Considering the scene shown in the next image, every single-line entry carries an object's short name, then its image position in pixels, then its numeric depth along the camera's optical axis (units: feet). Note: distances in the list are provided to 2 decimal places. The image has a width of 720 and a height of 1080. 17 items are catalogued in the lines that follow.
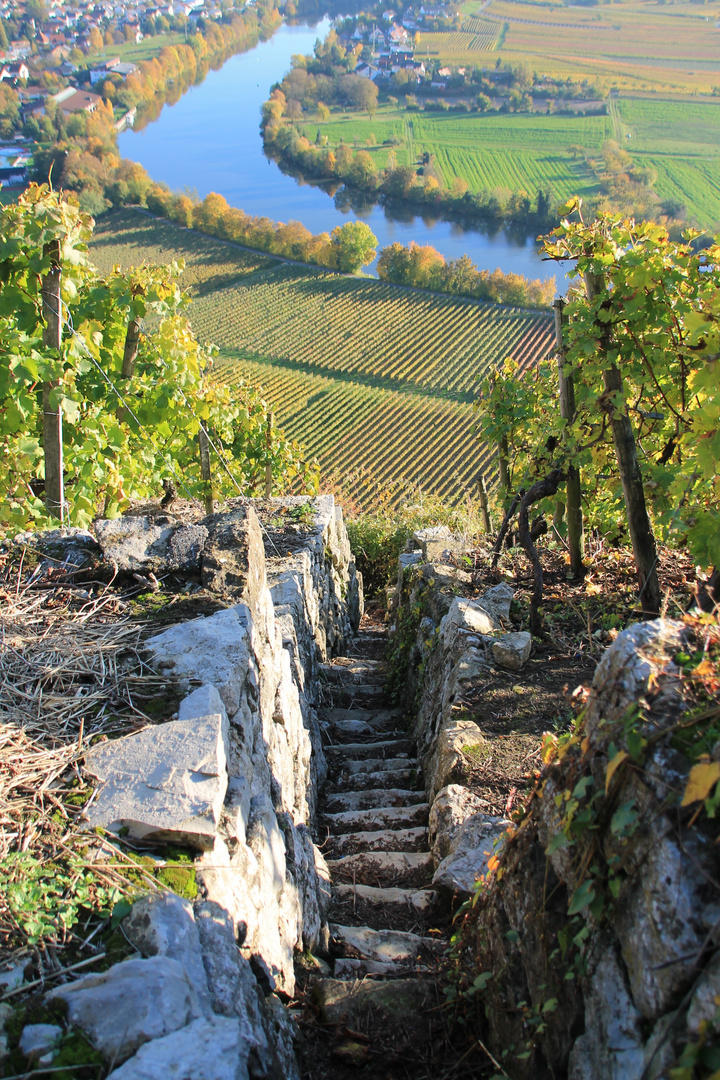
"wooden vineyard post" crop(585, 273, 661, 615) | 14.42
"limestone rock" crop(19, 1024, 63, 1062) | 5.34
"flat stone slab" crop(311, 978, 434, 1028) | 9.04
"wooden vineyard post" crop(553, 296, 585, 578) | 16.90
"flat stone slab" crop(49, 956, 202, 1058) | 5.57
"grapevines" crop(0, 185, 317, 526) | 14.76
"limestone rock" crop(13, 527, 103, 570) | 11.70
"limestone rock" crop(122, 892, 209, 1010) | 6.37
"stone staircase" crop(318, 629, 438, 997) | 11.10
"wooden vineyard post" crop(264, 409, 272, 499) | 31.83
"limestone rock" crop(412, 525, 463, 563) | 24.70
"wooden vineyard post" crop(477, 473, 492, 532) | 33.30
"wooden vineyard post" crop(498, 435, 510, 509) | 26.53
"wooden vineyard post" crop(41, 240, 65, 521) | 15.03
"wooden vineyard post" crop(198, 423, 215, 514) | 24.61
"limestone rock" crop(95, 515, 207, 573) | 11.70
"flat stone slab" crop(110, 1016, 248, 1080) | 5.37
